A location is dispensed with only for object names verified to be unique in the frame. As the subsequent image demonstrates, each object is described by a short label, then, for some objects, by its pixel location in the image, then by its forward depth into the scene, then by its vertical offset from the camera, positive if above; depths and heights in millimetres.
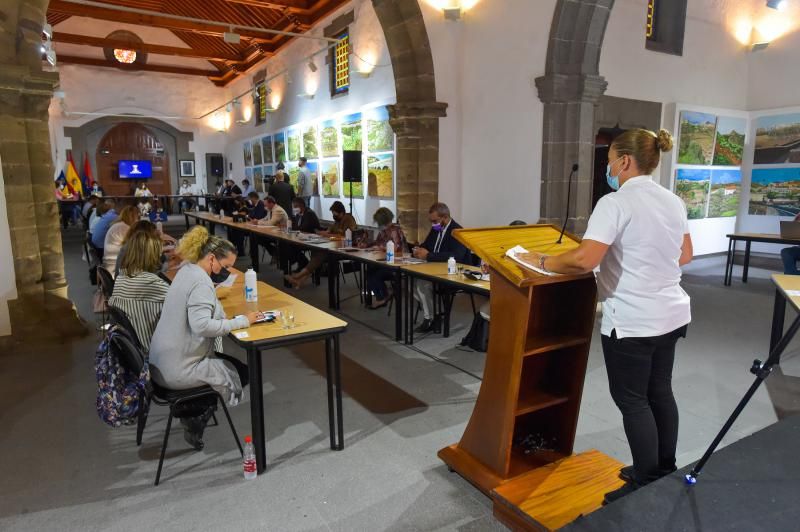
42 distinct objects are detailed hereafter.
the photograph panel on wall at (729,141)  9438 +755
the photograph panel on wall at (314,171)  12431 +323
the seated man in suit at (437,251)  5406 -686
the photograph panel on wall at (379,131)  9344 +965
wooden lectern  2393 -900
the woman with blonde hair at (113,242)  5324 -571
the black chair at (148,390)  2682 -1095
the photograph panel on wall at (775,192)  9352 -163
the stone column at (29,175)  4828 +105
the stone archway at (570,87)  6641 +1228
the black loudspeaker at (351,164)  9344 +354
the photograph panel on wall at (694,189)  8969 -98
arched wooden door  18141 +1085
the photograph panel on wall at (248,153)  16766 +1026
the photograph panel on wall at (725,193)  9617 -180
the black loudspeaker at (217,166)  19047 +690
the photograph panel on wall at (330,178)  11570 +145
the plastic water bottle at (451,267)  4621 -721
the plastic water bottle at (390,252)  5297 -677
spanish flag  16328 +210
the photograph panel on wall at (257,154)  15883 +931
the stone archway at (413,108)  7371 +1080
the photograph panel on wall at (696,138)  8828 +774
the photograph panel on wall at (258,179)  15947 +187
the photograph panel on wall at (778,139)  9250 +775
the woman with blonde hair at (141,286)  3252 -622
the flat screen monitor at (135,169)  18344 +571
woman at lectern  2055 -374
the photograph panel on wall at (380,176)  9555 +162
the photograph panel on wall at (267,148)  15028 +1059
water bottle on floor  2826 -1471
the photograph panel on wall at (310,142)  12320 +1005
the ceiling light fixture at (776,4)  8047 +2722
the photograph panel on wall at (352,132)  10359 +1044
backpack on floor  4871 -1388
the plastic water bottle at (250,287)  3672 -705
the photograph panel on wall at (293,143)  13247 +1055
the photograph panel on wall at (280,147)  14094 +1027
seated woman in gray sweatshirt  2791 -751
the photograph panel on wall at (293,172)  13241 +333
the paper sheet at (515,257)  2234 -310
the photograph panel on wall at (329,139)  11414 +1009
